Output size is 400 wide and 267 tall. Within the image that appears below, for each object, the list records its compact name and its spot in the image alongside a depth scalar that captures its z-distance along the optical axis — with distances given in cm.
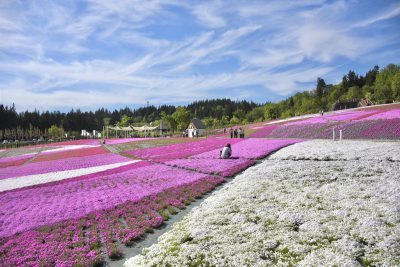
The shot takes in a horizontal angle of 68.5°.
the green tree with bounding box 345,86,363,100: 13975
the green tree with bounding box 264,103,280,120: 16986
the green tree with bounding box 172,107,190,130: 13400
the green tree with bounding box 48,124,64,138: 17789
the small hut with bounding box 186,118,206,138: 10136
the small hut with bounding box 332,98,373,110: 11184
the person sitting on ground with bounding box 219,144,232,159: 3603
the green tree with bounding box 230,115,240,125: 17732
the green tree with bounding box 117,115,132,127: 18871
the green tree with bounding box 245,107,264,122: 19225
